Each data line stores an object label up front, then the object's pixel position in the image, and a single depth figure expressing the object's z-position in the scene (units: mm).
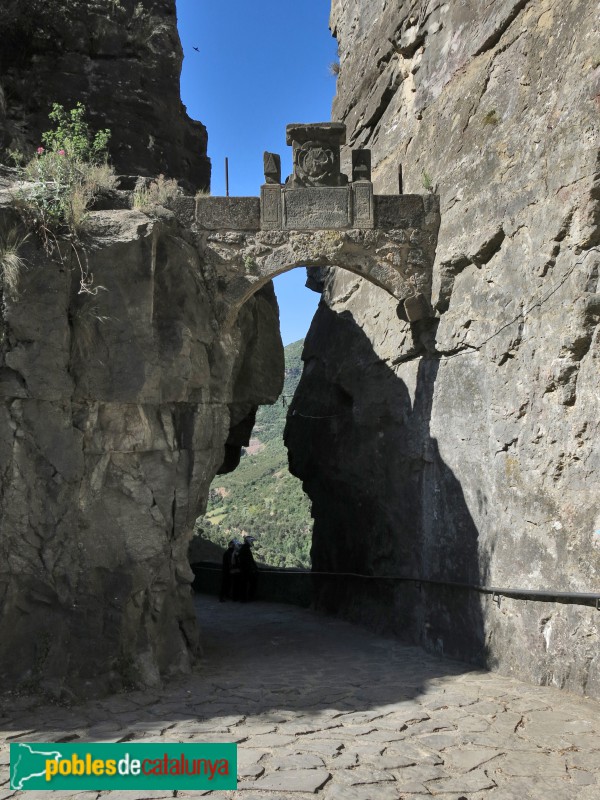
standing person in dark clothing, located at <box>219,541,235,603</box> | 14500
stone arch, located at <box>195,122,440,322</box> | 9062
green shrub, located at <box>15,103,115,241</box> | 7090
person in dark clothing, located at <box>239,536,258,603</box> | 14437
